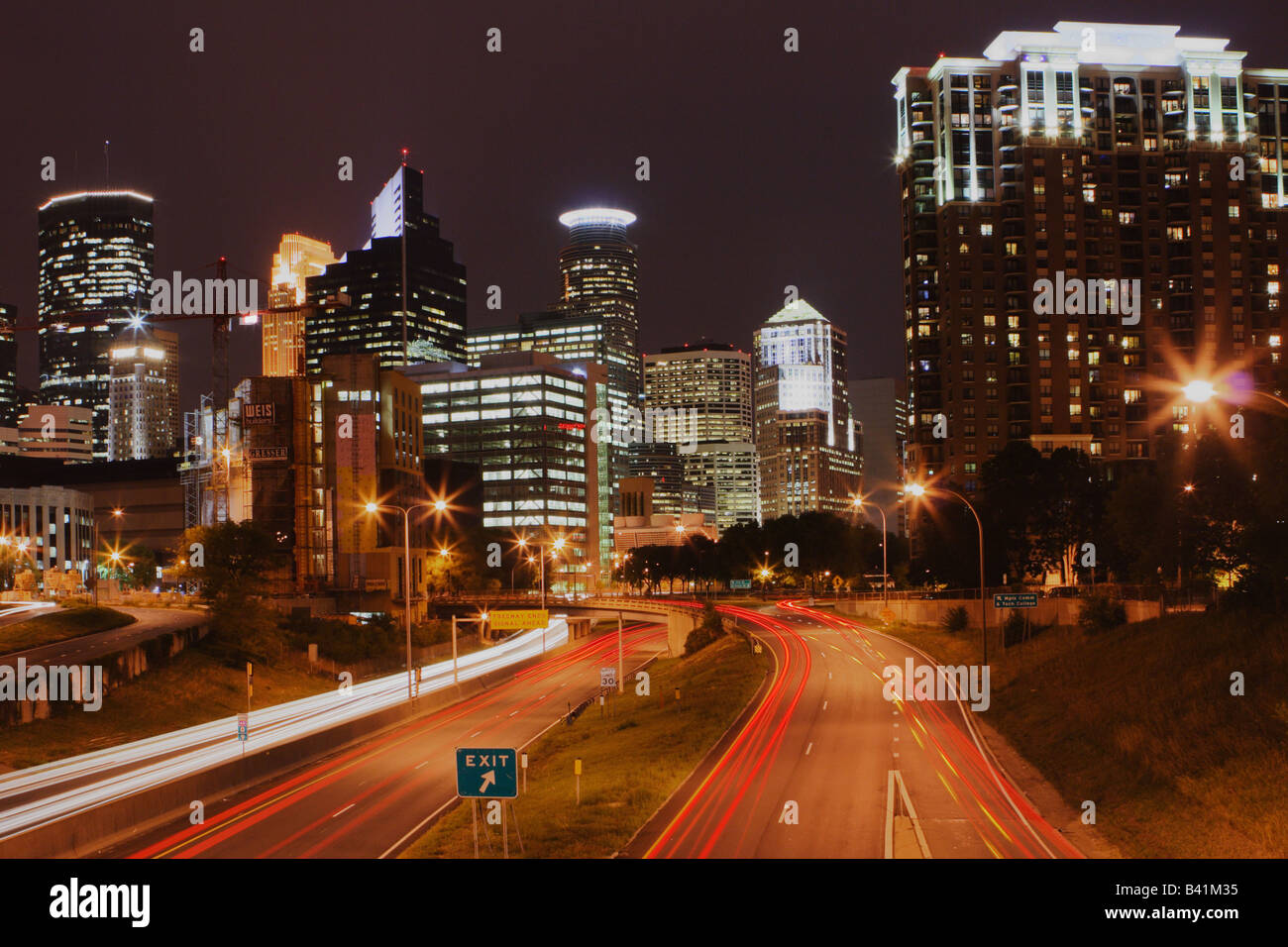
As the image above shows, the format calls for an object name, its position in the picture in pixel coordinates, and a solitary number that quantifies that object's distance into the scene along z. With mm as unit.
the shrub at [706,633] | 90562
